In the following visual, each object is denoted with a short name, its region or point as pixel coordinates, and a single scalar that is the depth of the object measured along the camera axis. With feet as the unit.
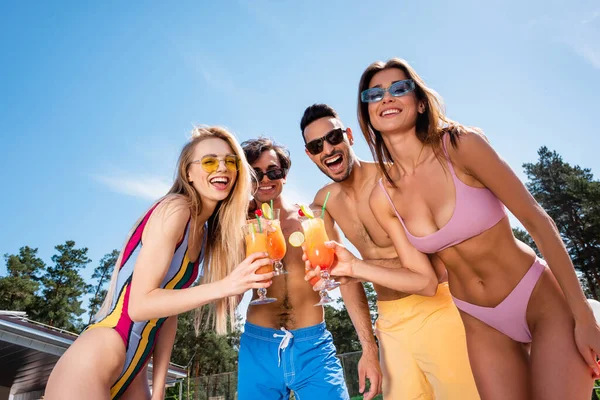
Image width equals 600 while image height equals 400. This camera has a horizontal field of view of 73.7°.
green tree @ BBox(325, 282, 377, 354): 163.22
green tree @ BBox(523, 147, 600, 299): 103.45
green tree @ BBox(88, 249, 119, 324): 150.51
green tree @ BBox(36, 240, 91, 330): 137.90
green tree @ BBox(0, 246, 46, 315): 132.87
